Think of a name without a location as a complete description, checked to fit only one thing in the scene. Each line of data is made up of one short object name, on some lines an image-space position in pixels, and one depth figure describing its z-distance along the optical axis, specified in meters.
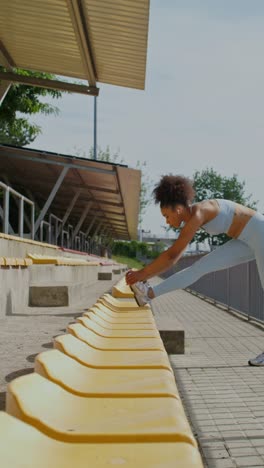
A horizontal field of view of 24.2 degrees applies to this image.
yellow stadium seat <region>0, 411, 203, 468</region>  1.19
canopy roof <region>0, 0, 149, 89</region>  8.23
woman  4.49
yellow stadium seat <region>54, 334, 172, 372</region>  2.26
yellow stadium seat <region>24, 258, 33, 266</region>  7.64
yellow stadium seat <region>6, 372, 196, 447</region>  1.40
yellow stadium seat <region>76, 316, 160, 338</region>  3.09
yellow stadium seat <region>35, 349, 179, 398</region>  1.84
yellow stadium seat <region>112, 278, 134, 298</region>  6.73
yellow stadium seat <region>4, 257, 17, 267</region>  6.14
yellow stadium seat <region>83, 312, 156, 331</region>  3.49
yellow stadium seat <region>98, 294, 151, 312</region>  5.00
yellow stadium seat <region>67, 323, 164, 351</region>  2.67
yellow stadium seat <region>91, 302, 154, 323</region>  4.12
